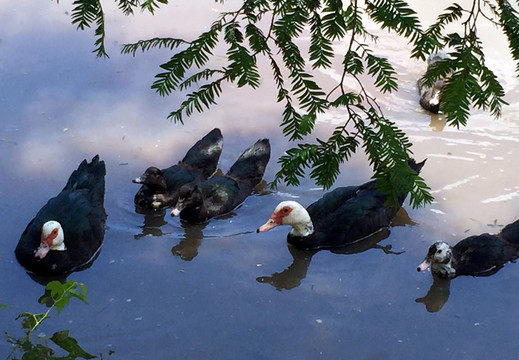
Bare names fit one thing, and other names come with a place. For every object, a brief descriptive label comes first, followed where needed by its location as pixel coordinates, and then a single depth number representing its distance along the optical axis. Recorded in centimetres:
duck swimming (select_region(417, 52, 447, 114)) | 859
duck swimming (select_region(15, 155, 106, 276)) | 651
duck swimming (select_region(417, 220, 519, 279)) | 658
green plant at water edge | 338
